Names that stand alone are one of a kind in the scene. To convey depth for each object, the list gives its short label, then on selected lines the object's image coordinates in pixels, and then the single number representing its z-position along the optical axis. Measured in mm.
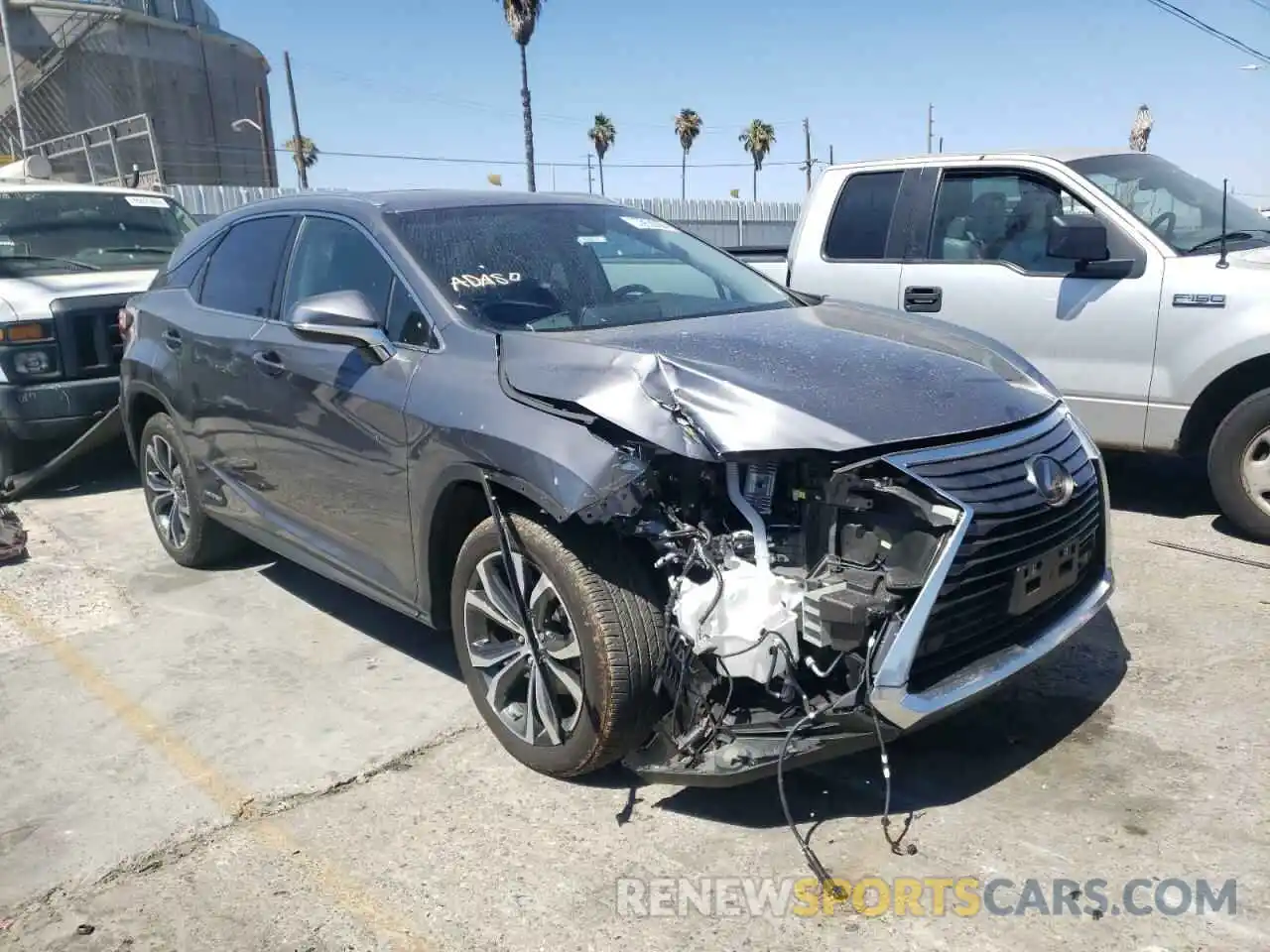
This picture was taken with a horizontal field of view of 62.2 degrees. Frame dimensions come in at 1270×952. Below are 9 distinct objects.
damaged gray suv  2828
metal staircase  29109
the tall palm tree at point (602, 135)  62538
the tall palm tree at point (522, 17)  33156
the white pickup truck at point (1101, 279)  5172
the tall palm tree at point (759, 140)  65812
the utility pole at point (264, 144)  37219
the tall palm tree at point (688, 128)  65562
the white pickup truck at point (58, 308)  7000
